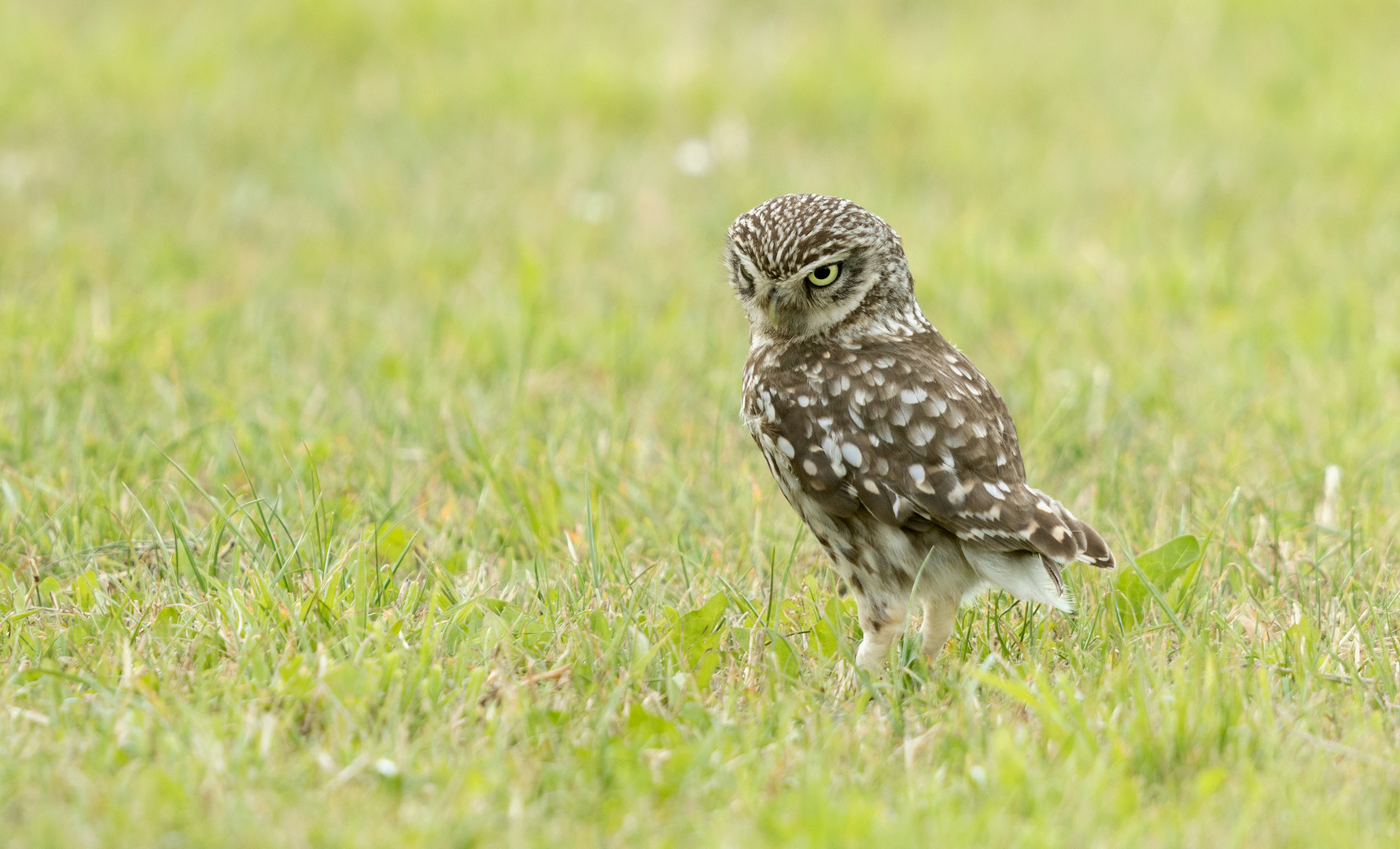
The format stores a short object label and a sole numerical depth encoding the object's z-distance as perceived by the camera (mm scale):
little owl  7301
